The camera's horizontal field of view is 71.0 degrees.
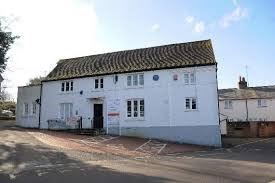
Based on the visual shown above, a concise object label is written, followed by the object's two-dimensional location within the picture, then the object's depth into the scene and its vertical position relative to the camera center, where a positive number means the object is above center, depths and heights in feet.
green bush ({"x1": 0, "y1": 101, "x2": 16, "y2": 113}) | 105.60 +0.08
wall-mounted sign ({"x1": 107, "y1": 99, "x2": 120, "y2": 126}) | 60.13 -2.07
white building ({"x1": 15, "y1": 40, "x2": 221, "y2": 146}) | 55.37 +3.28
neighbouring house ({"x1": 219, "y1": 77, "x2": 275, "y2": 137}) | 86.07 -0.97
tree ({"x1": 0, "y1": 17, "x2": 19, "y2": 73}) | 42.12 +13.68
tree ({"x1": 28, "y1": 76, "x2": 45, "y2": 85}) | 126.70 +17.33
